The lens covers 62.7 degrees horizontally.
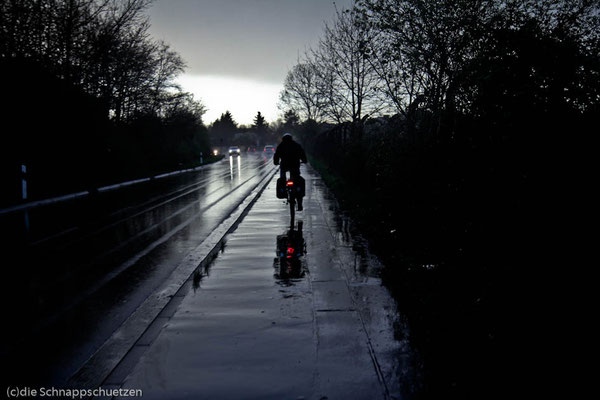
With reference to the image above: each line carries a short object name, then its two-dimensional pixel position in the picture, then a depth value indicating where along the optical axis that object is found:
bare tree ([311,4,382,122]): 24.97
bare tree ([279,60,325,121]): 48.59
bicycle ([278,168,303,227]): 11.45
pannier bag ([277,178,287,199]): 11.51
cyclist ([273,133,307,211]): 11.19
